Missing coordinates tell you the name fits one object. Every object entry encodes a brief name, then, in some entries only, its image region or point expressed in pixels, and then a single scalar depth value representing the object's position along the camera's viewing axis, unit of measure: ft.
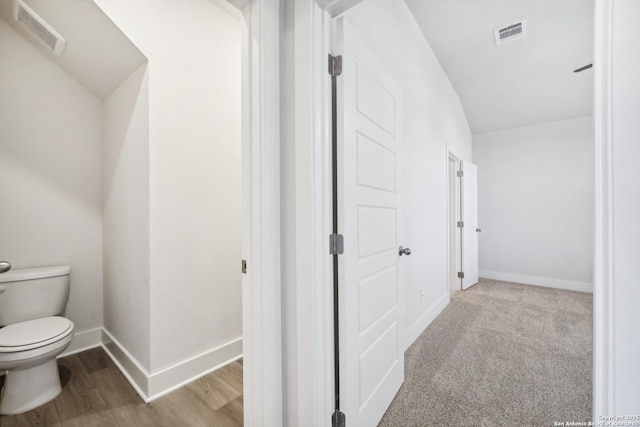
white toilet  4.84
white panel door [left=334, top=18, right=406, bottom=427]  3.80
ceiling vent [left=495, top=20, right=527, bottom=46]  8.63
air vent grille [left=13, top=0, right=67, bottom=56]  5.31
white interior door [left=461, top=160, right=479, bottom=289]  12.73
